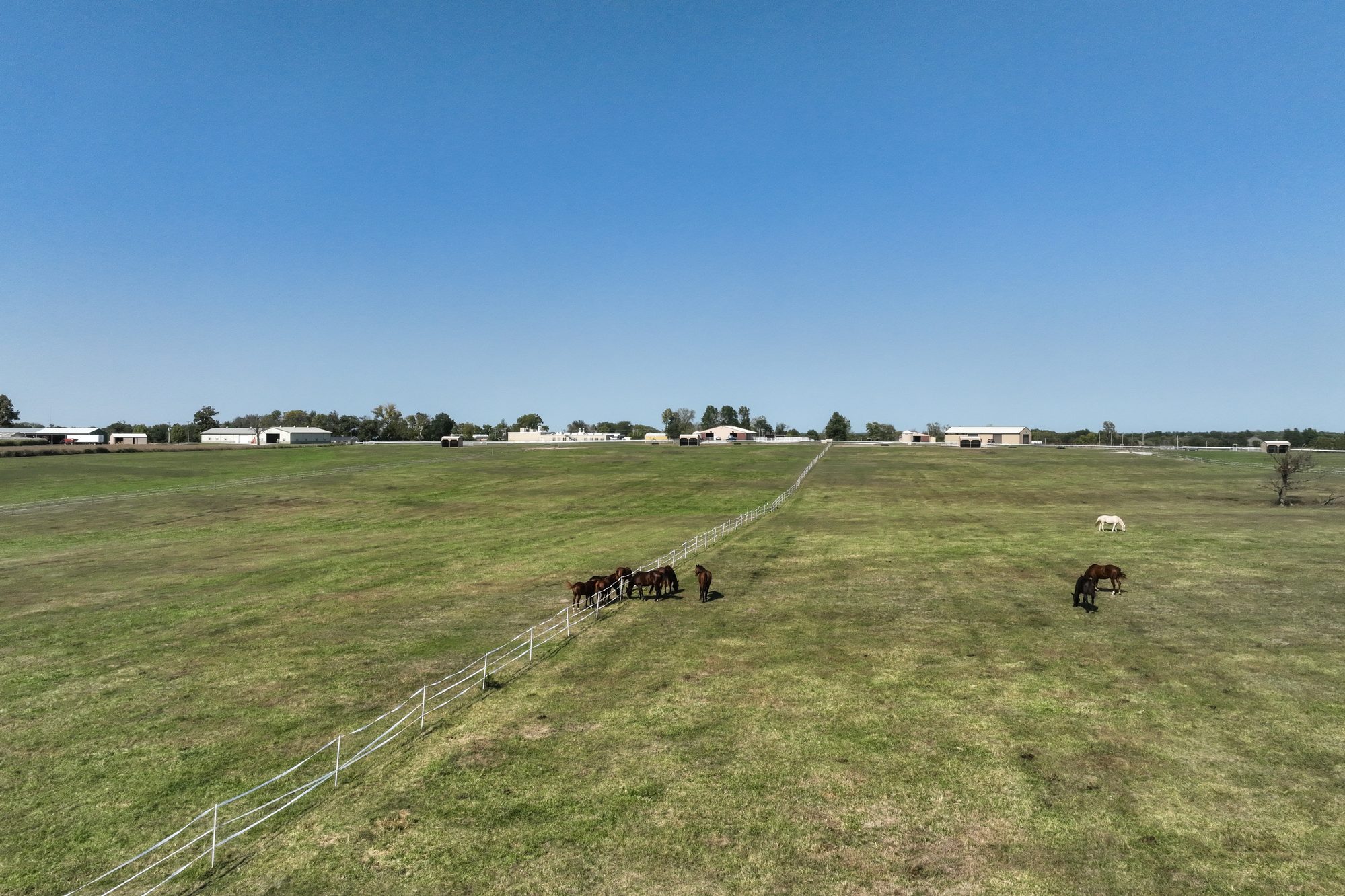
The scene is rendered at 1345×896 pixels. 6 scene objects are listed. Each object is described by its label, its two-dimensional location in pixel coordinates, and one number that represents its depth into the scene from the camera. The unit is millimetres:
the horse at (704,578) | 27969
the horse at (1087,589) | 26234
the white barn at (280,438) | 198125
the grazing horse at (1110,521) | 46406
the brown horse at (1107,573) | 28219
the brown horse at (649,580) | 28781
